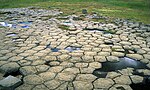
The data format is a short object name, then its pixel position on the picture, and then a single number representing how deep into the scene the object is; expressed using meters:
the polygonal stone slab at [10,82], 2.45
